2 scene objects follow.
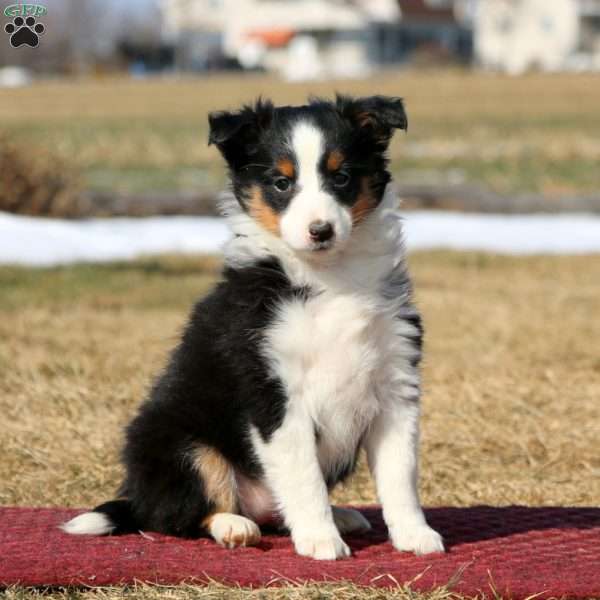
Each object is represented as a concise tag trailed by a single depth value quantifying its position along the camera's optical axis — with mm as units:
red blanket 3875
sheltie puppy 3945
